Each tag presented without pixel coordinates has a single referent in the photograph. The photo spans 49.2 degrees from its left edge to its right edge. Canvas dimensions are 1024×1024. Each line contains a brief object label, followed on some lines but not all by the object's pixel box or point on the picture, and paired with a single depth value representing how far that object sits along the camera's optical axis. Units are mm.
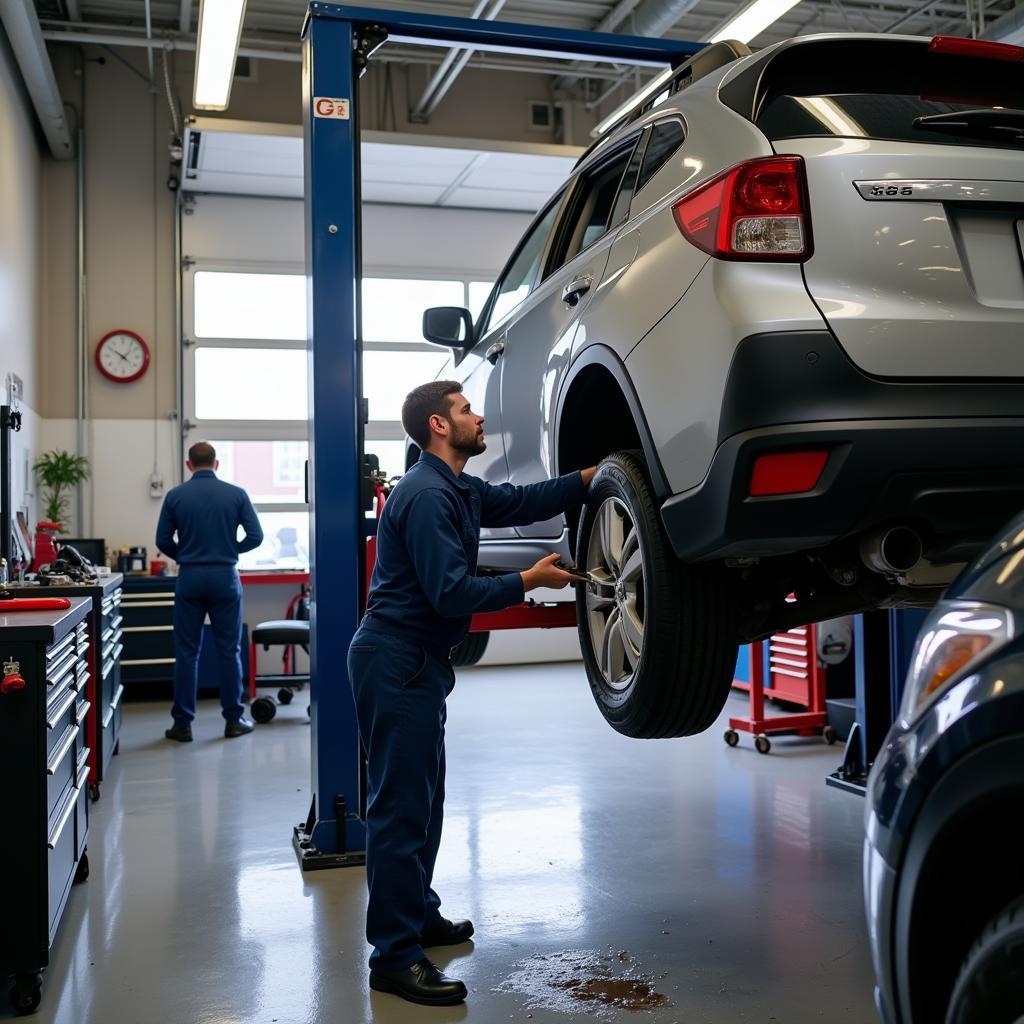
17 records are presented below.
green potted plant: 8461
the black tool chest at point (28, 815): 2822
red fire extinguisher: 6488
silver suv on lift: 1958
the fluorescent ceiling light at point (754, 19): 5469
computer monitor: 7730
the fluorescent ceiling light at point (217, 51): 5734
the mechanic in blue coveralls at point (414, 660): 2840
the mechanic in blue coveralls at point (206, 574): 6684
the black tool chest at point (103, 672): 5057
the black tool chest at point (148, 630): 7895
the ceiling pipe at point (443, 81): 7834
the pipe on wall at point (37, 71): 6672
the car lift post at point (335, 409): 4020
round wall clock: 9109
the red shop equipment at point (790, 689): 6164
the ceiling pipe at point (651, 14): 7345
